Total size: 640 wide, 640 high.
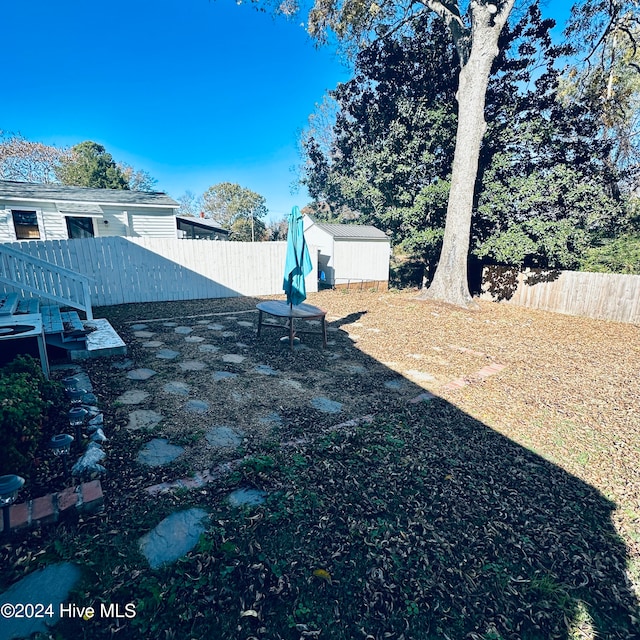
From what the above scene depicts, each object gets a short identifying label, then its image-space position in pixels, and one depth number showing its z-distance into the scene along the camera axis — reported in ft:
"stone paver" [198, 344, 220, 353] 16.42
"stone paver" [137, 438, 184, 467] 7.95
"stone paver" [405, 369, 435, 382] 14.42
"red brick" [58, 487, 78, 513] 6.08
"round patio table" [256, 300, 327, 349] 16.71
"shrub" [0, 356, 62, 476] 6.79
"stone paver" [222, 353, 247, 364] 15.28
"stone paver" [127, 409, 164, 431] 9.36
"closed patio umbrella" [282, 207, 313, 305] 16.90
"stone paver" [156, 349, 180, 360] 15.16
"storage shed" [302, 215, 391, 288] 45.29
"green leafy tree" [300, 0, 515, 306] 27.84
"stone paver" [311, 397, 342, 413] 11.26
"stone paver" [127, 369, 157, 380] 12.70
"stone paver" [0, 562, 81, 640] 4.40
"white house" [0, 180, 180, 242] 40.42
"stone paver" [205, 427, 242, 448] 8.91
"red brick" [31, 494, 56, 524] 5.82
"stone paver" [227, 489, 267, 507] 6.88
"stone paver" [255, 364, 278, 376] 14.07
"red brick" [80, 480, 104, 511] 6.25
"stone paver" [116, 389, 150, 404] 10.75
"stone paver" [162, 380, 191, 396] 11.71
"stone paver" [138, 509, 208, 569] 5.57
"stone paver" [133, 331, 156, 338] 18.54
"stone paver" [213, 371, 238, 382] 13.21
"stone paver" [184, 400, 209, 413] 10.57
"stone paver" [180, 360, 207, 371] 14.01
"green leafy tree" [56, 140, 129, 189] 75.56
